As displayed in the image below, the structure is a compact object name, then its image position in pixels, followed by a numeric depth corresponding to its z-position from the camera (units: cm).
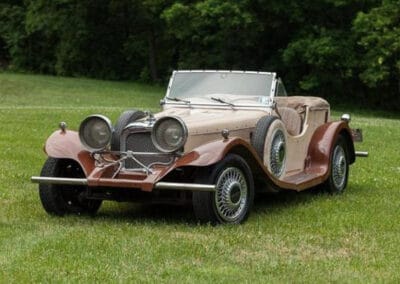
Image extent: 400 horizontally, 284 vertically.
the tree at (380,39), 2964
